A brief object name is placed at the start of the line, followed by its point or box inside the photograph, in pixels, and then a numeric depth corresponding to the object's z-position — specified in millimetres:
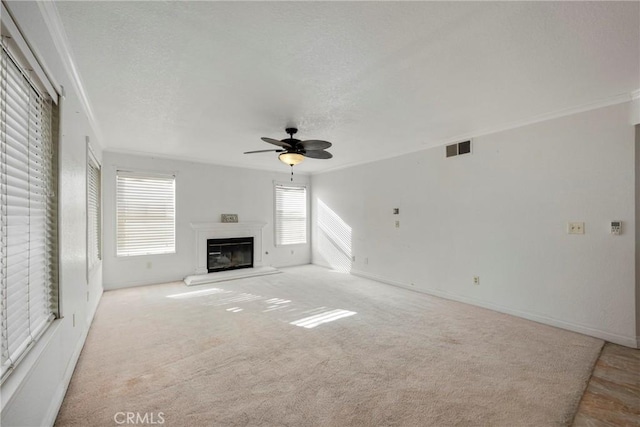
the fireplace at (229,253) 5855
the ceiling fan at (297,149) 3254
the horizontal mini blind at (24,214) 1234
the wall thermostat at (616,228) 2787
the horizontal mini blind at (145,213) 4941
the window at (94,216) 3330
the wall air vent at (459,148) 4043
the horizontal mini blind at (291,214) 6879
